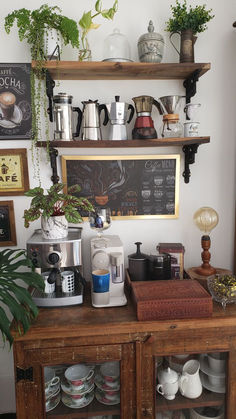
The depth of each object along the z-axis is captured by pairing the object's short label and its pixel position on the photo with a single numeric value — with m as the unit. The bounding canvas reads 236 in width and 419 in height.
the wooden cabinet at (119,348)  1.29
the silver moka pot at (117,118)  1.57
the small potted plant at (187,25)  1.53
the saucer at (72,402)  1.41
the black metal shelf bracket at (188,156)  1.68
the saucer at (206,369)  1.41
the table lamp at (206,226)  1.69
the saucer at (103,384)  1.37
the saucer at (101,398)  1.39
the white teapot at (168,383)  1.38
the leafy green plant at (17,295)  1.16
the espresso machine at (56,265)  1.43
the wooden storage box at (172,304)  1.33
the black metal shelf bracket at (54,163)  1.63
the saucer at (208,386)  1.42
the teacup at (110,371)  1.35
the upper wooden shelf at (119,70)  1.46
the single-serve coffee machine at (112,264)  1.48
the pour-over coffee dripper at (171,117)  1.58
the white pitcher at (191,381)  1.42
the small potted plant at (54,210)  1.41
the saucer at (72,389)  1.39
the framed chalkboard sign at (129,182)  1.75
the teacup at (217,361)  1.38
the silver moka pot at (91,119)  1.57
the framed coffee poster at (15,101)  1.64
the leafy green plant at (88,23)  1.50
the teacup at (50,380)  1.33
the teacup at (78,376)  1.38
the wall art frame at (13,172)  1.71
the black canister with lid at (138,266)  1.62
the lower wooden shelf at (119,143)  1.52
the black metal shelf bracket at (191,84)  1.57
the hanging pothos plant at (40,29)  1.47
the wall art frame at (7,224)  1.76
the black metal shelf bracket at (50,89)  1.54
